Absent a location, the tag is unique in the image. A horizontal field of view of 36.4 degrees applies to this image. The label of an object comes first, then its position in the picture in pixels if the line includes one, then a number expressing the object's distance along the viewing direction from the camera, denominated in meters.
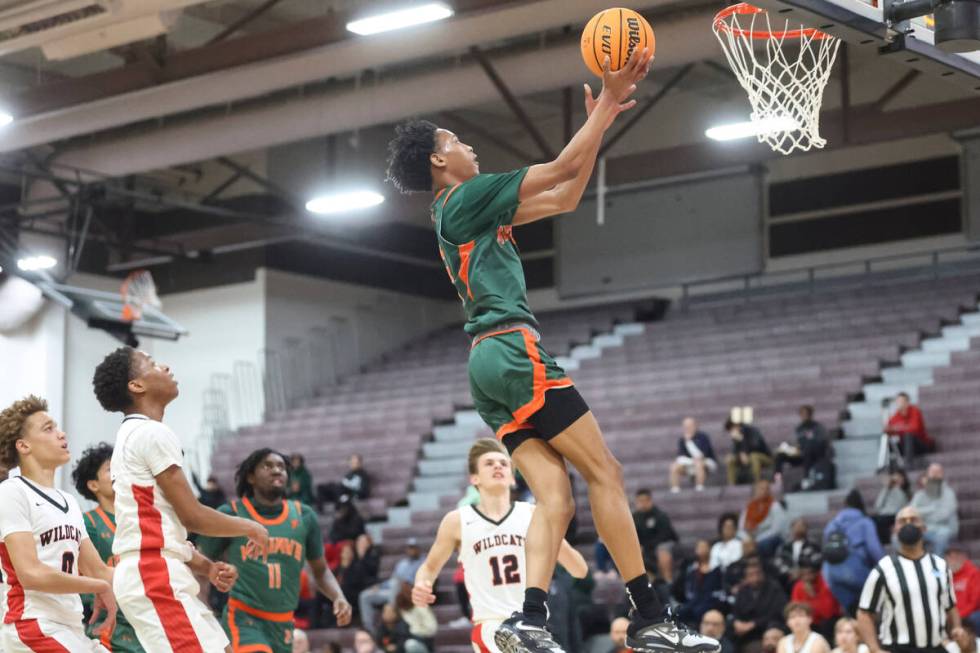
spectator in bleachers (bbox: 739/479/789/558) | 15.93
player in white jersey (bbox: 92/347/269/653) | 6.34
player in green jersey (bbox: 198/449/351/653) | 8.42
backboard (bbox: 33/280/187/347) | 22.64
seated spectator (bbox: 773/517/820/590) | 15.01
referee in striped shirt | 12.02
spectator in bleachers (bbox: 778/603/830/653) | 12.54
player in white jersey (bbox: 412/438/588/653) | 8.52
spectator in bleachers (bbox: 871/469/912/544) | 15.78
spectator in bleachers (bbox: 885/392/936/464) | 17.52
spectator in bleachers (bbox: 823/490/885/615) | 14.38
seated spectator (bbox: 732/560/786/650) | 14.30
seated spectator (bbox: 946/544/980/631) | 13.88
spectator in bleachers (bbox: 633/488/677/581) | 16.55
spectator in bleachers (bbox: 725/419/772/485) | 18.30
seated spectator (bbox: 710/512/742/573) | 15.58
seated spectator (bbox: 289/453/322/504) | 21.02
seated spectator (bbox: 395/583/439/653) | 16.28
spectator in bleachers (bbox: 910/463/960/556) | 15.34
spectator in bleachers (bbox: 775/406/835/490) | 17.50
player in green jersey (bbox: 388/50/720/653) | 5.62
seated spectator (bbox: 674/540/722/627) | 15.19
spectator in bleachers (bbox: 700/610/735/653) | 13.72
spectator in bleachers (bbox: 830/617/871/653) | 12.34
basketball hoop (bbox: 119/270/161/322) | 23.31
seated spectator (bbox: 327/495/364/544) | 19.78
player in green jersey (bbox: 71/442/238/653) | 8.10
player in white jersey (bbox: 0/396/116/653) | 6.45
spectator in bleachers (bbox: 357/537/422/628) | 17.80
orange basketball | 5.68
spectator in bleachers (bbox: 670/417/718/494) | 18.55
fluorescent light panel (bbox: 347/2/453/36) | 14.91
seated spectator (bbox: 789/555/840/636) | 14.45
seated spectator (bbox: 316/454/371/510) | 21.66
